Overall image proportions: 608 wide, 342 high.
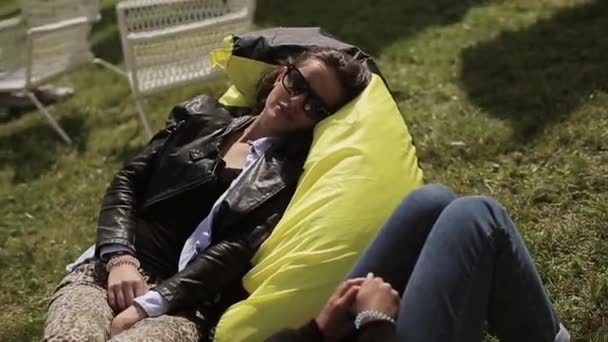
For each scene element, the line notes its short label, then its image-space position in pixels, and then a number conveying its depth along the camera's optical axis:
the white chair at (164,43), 5.76
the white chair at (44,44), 6.36
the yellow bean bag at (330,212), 2.87
